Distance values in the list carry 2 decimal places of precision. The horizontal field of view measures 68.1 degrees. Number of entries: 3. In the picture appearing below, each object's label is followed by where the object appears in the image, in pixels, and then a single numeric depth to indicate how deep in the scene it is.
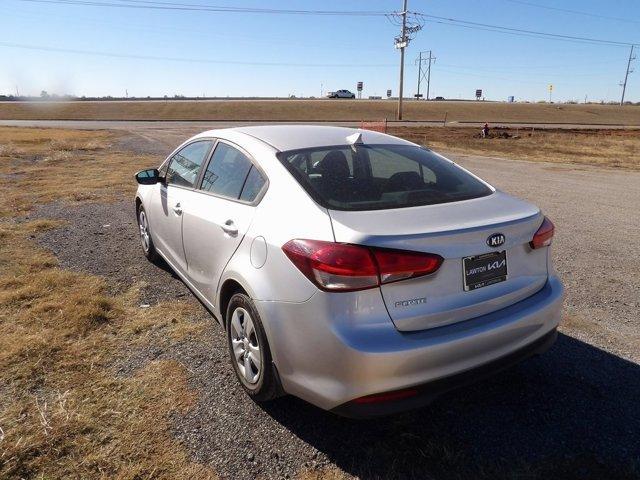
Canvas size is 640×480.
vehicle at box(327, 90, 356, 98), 93.88
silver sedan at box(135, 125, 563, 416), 2.14
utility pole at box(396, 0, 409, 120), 52.50
